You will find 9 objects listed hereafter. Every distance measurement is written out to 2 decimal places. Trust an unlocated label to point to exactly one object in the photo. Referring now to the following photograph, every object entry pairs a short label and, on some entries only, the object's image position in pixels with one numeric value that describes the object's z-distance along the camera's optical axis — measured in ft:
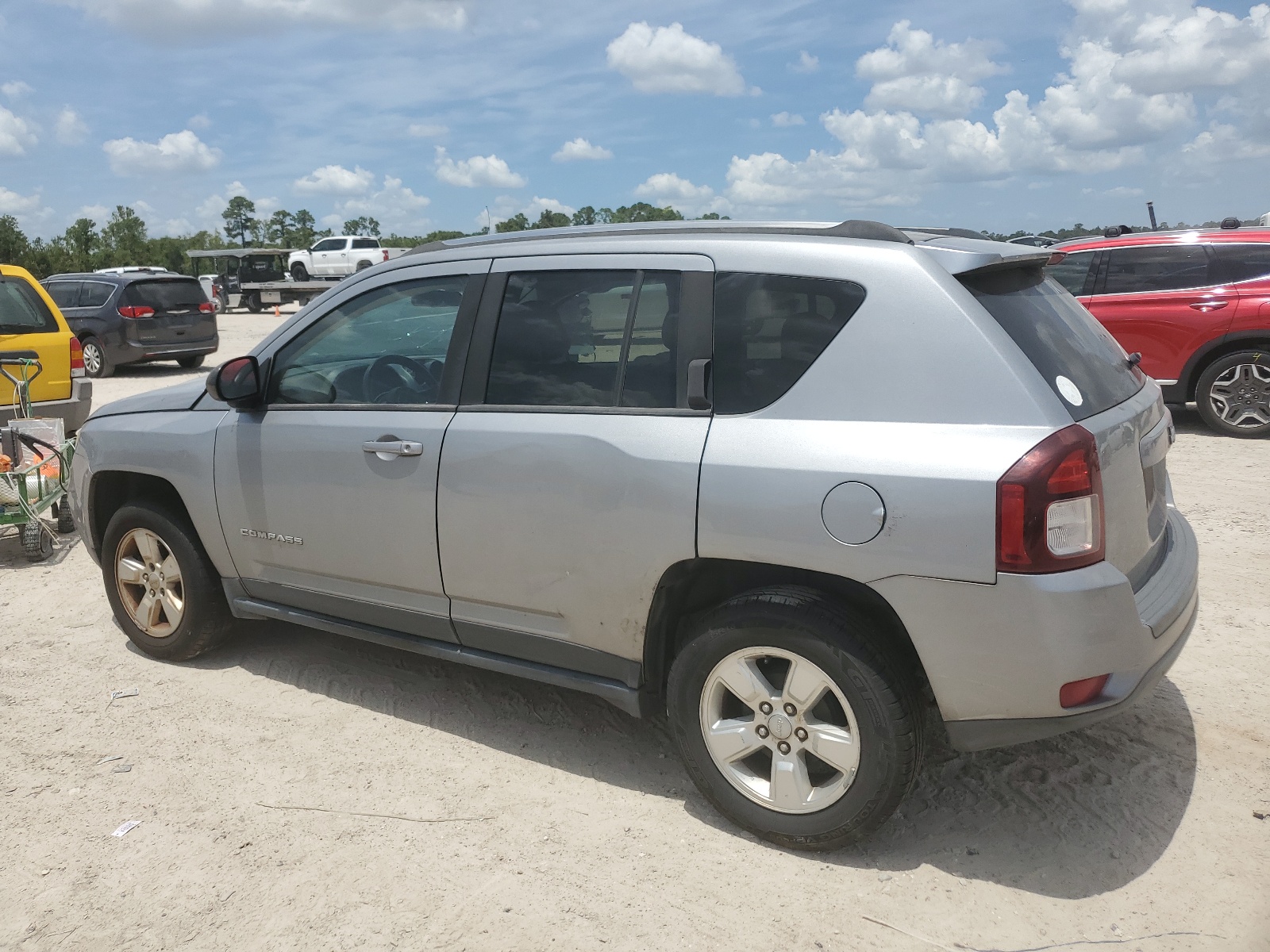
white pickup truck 131.13
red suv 29.84
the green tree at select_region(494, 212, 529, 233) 137.63
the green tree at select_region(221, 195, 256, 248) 359.25
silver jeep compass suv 8.80
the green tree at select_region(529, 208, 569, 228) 144.66
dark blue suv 55.06
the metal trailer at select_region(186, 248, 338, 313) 118.73
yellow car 28.63
